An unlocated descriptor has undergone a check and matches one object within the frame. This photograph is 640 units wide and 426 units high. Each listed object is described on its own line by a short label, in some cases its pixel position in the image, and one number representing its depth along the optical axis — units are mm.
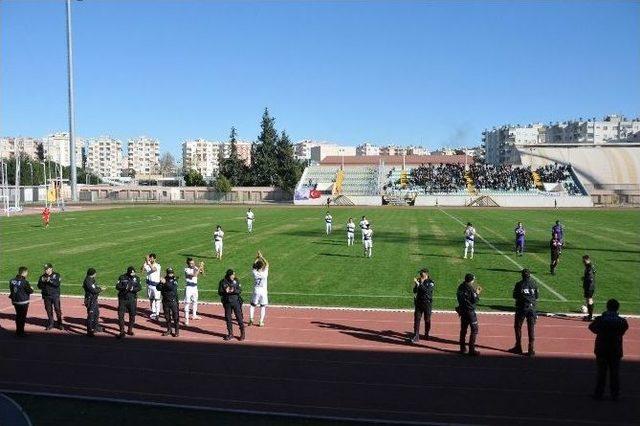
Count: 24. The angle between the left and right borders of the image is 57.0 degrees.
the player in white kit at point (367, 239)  24656
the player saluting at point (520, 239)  25234
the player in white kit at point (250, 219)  35062
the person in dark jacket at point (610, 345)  9344
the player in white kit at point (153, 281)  15109
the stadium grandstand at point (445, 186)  66250
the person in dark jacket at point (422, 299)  12664
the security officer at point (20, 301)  13547
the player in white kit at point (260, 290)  14084
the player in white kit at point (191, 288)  14375
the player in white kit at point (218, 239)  24347
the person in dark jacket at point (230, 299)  12859
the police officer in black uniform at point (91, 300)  13438
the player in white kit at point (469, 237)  24391
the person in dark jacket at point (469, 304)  11695
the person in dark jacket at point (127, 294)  13281
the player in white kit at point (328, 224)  34000
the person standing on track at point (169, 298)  13164
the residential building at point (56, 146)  186825
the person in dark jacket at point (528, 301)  11664
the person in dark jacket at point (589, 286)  14547
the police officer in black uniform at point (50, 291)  13977
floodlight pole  61312
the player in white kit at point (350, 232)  28631
